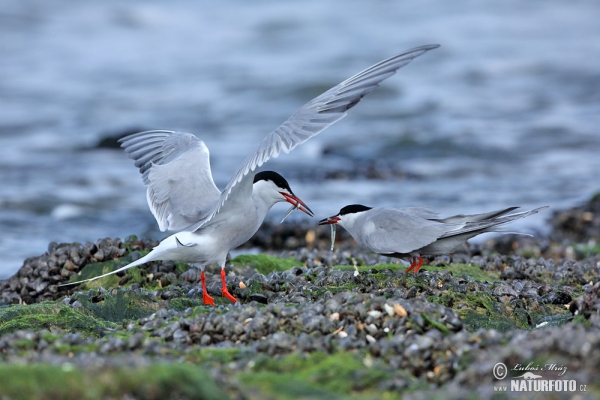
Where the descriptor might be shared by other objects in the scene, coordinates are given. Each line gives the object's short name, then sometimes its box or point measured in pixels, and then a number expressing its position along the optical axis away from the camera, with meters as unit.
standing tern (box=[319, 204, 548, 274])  13.63
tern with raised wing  12.37
